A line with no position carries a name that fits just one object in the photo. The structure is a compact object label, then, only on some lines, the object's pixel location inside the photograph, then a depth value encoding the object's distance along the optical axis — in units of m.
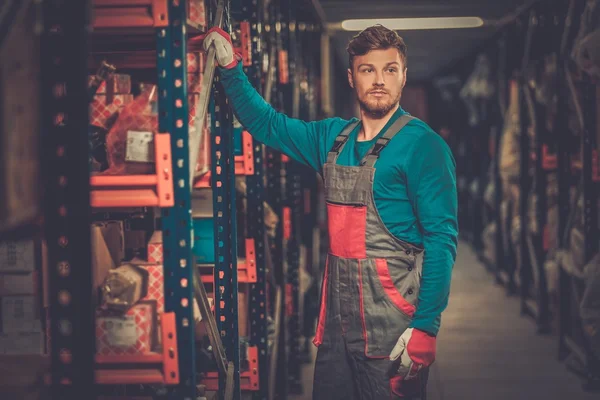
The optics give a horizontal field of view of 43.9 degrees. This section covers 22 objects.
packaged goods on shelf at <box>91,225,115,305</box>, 2.64
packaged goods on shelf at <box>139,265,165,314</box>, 2.74
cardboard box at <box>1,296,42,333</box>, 2.71
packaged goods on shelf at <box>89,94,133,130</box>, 2.84
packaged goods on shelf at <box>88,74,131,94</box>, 2.85
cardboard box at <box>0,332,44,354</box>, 2.74
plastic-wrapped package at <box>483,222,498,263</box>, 9.66
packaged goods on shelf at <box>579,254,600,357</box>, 4.74
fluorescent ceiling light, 8.81
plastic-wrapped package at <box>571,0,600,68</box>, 4.72
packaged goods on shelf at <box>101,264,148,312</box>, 2.55
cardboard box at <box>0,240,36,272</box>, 2.70
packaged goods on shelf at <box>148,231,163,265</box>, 2.83
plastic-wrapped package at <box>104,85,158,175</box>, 2.38
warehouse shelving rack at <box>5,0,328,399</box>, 1.86
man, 2.76
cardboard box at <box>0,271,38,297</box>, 2.70
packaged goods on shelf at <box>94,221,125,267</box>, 2.90
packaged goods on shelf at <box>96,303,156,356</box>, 2.47
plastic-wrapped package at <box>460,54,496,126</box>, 10.23
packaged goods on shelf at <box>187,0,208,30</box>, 2.78
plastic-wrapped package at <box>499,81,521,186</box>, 8.12
